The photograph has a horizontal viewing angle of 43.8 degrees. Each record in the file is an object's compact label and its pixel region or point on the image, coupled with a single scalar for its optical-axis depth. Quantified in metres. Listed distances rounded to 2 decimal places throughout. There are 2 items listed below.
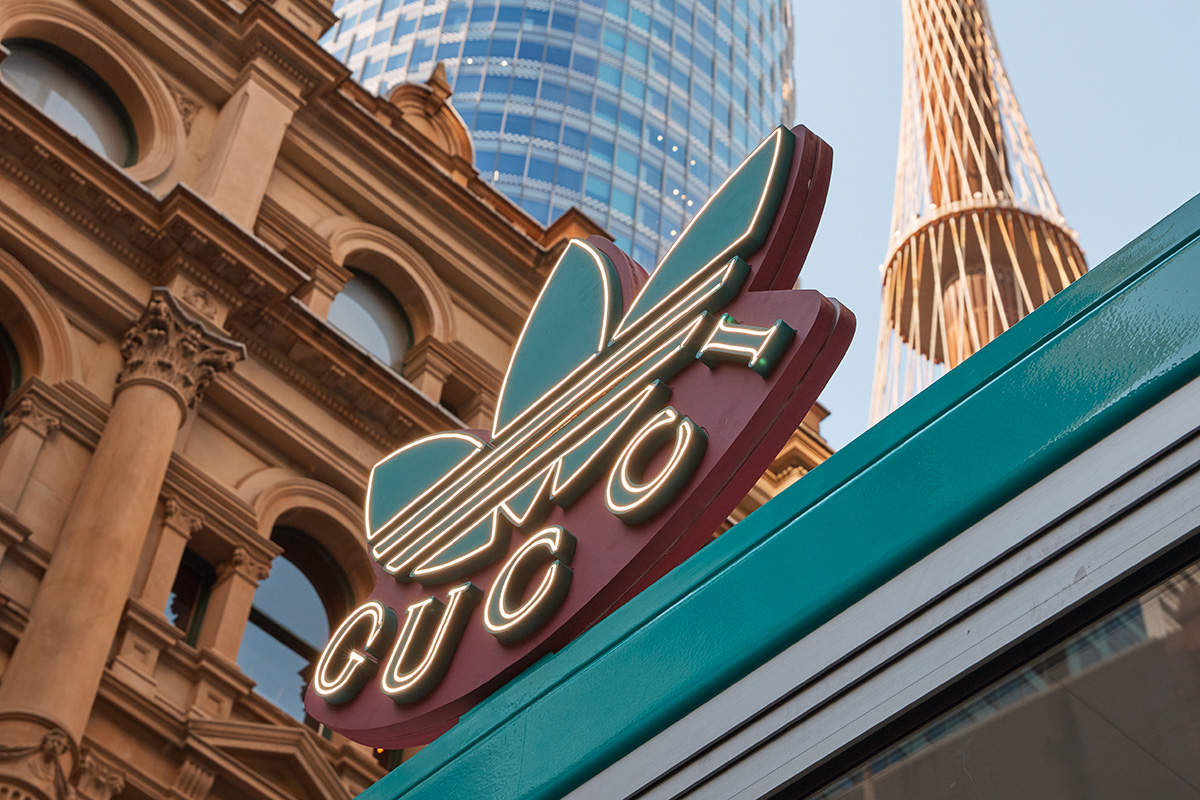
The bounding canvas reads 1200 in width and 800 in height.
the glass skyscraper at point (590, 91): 83.31
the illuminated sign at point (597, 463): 7.44
